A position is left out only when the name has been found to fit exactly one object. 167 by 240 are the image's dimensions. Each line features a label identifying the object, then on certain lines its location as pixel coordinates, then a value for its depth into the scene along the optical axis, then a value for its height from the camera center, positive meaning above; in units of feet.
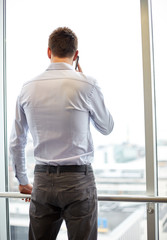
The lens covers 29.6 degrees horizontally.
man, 4.51 -0.12
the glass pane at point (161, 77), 6.17 +1.05
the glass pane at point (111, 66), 6.41 +1.39
